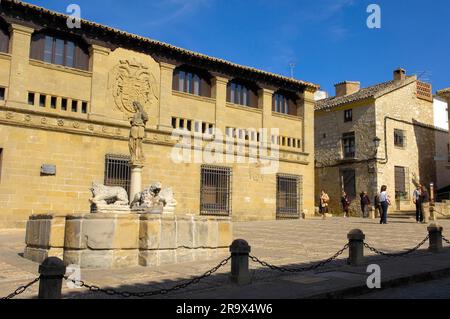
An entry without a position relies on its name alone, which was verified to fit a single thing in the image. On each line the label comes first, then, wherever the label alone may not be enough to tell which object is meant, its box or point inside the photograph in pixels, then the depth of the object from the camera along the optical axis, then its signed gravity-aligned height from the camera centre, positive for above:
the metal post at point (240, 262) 6.79 -0.68
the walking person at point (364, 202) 25.88 +0.90
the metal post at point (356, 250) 8.52 -0.58
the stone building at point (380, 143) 30.20 +5.31
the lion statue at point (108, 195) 10.30 +0.39
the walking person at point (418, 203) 19.08 +0.68
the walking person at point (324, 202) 25.14 +0.84
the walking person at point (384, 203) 18.50 +0.62
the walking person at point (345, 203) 26.93 +0.85
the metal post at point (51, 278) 5.13 -0.73
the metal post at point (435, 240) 10.41 -0.45
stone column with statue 11.70 +1.55
